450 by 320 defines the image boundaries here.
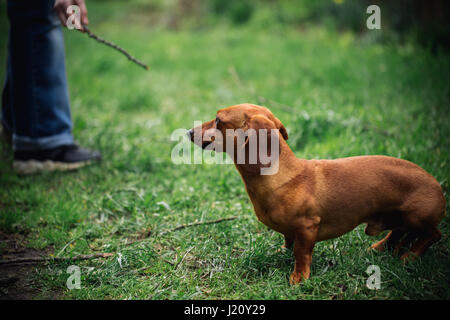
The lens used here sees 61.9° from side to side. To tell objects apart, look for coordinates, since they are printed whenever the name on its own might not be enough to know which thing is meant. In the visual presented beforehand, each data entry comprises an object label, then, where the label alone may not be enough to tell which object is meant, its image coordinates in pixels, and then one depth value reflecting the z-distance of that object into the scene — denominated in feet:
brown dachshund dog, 6.32
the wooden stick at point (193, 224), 8.65
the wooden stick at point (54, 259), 7.48
